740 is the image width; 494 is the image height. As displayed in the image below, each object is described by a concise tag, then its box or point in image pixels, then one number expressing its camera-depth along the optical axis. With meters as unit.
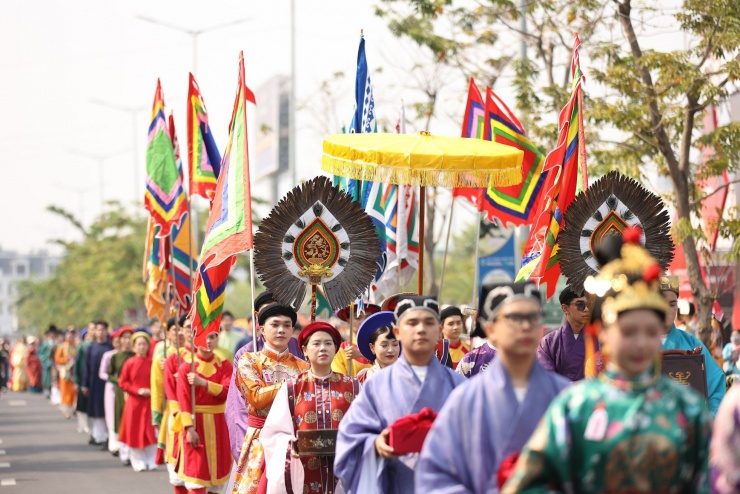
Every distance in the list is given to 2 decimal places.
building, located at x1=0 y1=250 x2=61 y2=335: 185.38
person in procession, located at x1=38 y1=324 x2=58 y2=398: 38.50
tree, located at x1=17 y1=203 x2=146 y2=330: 45.31
